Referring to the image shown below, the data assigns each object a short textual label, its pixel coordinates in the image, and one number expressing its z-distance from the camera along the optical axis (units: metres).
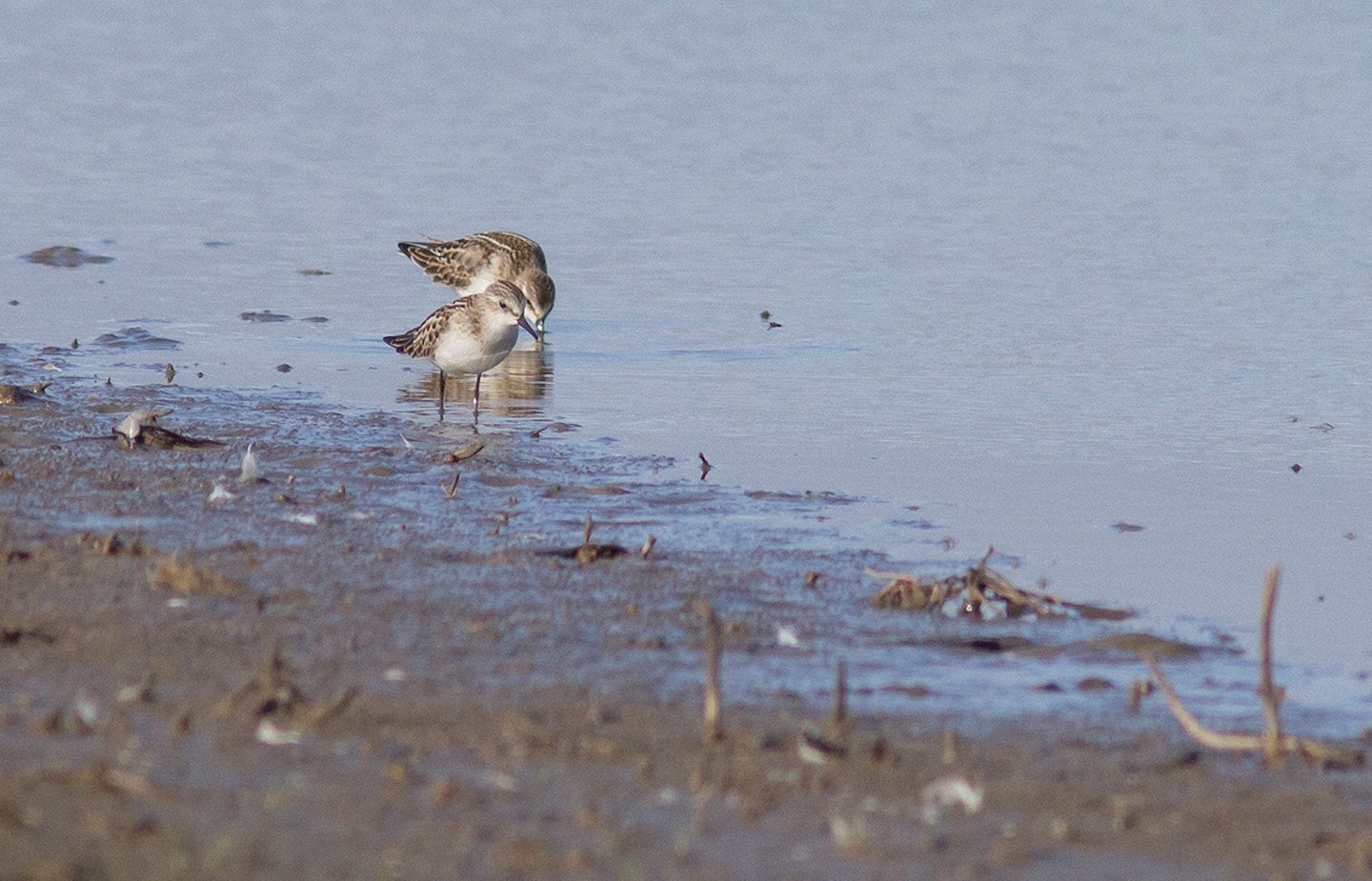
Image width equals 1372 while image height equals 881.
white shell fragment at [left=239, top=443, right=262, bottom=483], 16.72
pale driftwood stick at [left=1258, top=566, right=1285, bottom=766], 10.37
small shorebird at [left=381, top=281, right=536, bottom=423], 21.53
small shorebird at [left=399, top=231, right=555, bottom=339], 26.91
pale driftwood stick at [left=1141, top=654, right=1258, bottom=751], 10.66
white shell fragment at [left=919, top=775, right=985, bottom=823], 9.77
